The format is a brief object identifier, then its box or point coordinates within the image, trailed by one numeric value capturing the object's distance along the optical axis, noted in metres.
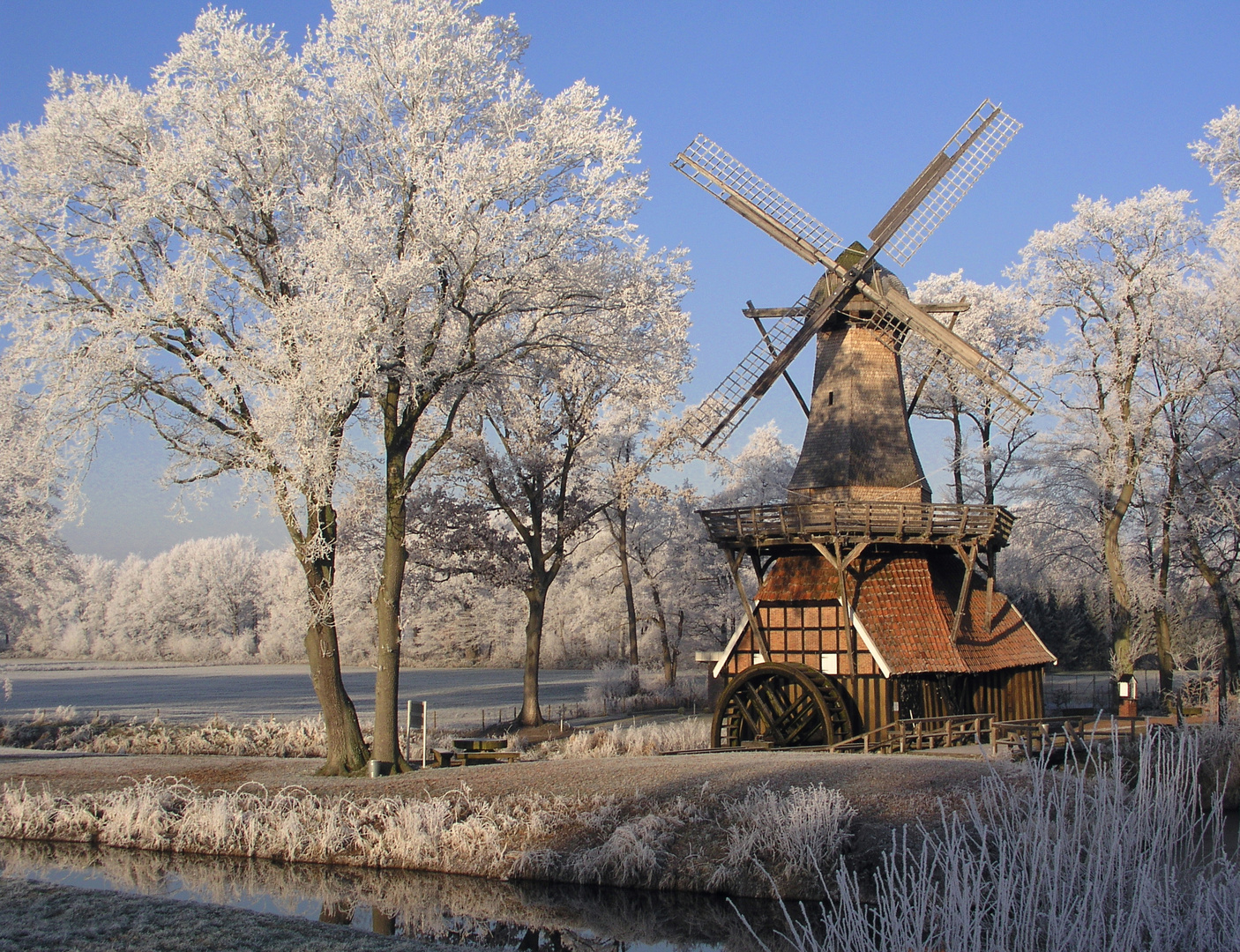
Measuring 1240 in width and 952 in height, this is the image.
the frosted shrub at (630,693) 34.78
